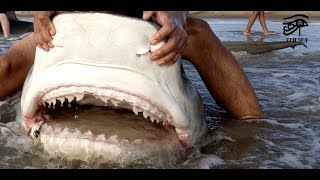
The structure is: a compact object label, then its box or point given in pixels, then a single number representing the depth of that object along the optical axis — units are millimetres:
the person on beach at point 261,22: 9211
